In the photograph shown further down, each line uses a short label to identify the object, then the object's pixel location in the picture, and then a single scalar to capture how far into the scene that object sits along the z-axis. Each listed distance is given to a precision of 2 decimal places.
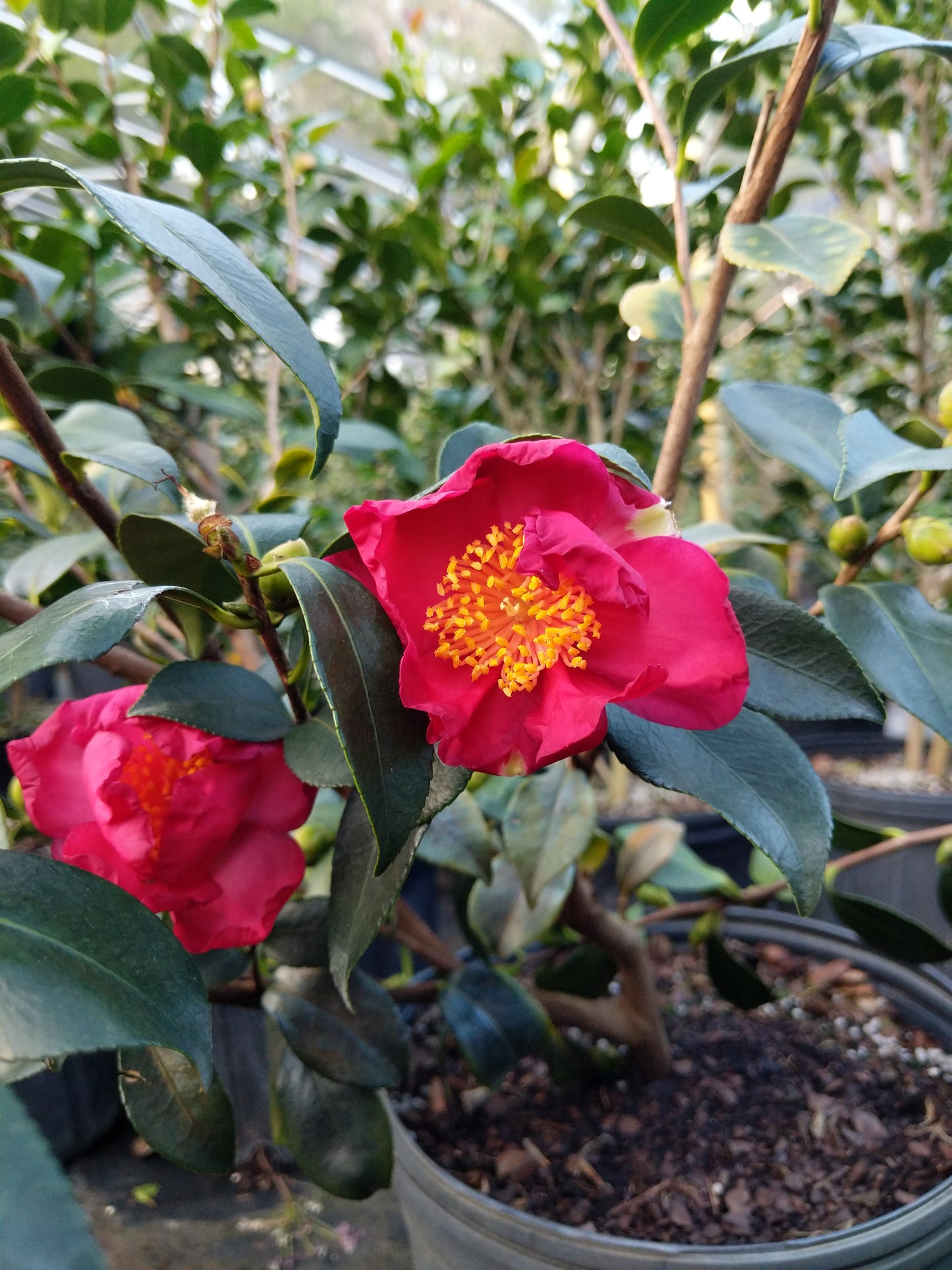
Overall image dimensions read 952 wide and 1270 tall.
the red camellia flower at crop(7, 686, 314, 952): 0.40
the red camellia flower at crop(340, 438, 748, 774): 0.33
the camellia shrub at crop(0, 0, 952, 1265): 0.31
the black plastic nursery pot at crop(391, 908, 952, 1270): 0.48
